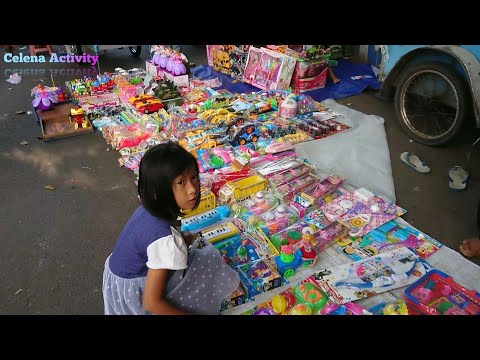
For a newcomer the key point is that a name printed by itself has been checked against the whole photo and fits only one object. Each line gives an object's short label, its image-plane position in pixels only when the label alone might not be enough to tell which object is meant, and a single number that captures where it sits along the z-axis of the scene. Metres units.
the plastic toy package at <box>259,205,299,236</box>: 2.41
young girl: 1.41
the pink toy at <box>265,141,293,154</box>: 3.21
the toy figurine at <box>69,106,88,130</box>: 3.85
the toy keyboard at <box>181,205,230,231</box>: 2.42
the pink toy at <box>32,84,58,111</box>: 4.09
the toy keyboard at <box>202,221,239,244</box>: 2.27
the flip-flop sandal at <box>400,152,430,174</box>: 3.09
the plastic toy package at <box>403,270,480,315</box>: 1.82
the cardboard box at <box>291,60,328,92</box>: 4.48
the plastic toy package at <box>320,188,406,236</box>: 2.41
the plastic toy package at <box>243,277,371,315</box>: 1.84
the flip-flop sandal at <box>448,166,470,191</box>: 2.88
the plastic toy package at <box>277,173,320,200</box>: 2.67
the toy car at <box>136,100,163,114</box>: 3.99
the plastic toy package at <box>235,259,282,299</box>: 1.98
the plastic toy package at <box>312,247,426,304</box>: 1.95
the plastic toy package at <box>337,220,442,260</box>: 2.24
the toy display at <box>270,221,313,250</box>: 2.28
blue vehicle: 3.04
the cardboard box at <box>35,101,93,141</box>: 3.74
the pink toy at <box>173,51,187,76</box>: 4.56
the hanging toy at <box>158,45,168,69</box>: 4.70
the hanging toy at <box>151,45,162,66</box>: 4.79
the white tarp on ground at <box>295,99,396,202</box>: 2.99
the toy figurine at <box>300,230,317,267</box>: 2.15
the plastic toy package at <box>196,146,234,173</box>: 3.06
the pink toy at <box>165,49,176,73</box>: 4.62
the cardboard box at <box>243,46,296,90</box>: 4.49
